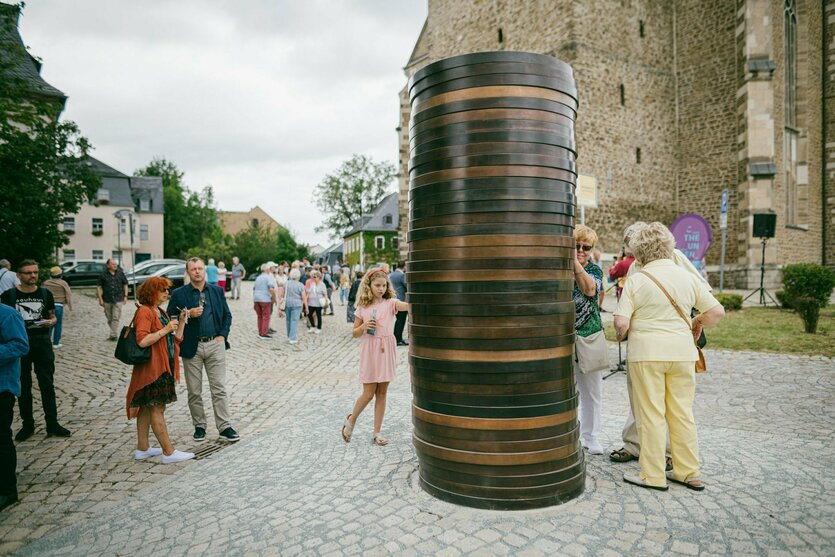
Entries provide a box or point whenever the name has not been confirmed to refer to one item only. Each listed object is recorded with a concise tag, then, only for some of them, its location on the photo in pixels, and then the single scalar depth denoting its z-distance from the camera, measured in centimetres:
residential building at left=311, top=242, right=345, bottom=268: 8086
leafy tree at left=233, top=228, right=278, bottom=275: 5828
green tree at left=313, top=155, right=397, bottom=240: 6169
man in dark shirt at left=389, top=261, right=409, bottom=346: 1219
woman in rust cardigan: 493
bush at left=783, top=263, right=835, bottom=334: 1073
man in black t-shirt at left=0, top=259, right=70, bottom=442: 584
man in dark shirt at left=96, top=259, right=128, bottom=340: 1314
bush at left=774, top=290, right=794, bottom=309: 1462
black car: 2805
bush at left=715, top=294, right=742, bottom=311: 1488
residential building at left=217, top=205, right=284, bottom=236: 10282
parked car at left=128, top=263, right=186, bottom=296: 2623
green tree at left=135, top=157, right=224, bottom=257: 6500
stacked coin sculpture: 352
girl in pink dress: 523
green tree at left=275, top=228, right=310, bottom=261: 7297
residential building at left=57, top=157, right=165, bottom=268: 5272
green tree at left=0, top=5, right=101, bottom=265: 977
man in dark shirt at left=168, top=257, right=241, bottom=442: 552
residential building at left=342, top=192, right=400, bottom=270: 5597
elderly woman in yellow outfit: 378
